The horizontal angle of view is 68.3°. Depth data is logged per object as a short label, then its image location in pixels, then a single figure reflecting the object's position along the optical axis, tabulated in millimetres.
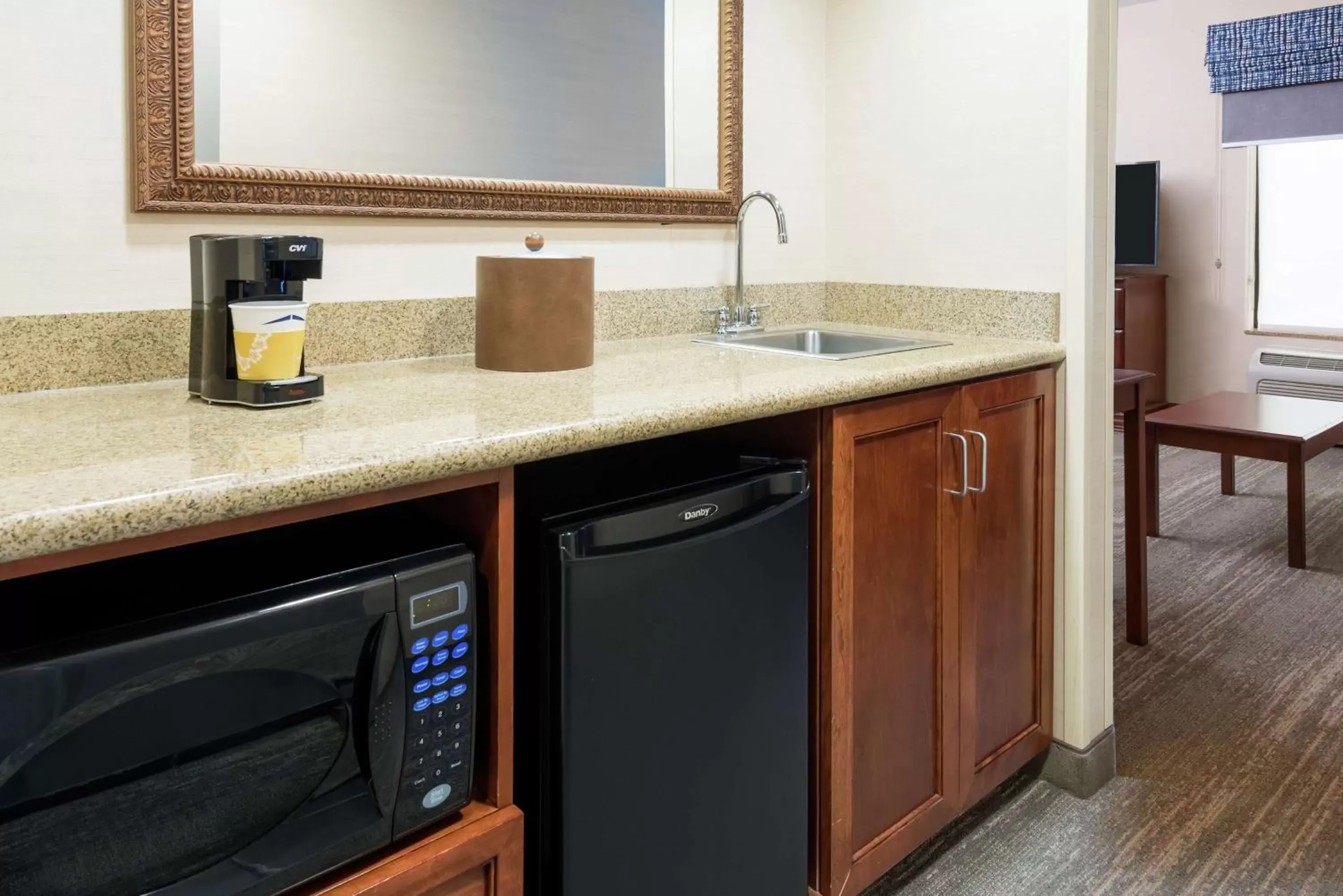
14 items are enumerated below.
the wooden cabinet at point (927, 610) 1494
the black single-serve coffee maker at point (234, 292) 1202
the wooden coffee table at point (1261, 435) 3191
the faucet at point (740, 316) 2092
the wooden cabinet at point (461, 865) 973
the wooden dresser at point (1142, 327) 5492
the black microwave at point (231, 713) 766
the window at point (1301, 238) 5414
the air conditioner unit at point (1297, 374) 5207
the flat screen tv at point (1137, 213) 5633
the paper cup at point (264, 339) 1205
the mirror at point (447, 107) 1385
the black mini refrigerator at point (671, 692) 1125
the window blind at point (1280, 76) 5113
